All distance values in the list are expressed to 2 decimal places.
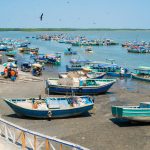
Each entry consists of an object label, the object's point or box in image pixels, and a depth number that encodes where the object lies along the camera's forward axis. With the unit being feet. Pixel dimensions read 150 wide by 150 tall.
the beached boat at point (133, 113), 75.51
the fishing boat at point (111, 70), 160.86
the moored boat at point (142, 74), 152.17
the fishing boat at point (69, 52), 284.90
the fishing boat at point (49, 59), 212.64
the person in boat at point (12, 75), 130.00
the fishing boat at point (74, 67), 179.03
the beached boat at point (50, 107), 79.41
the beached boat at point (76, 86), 111.04
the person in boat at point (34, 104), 81.28
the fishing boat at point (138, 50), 315.00
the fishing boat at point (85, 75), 120.41
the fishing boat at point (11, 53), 249.90
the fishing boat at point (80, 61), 192.83
